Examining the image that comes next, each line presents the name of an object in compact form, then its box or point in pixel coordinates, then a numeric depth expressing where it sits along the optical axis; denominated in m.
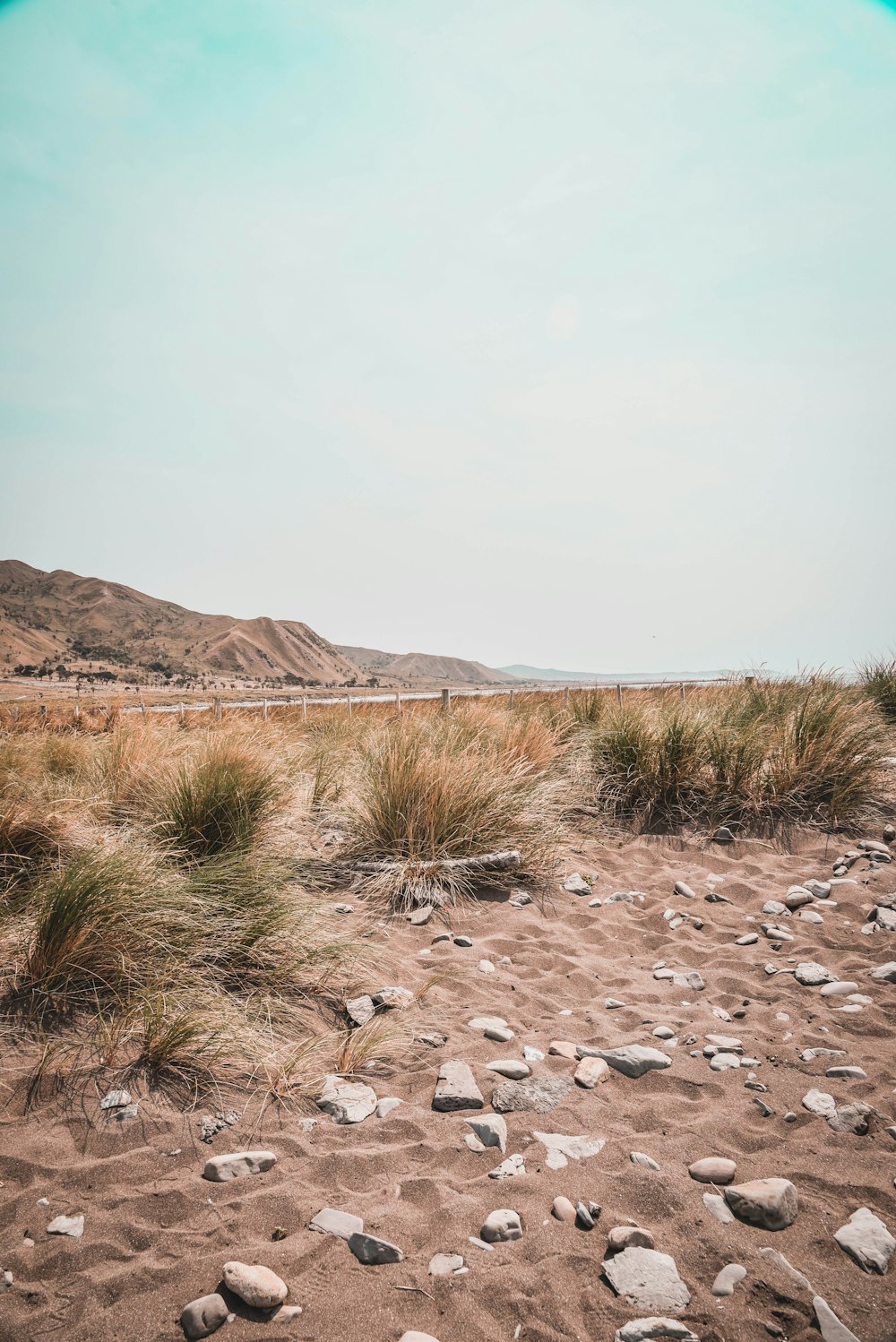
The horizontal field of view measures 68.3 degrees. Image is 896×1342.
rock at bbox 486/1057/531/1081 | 2.62
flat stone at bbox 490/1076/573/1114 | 2.43
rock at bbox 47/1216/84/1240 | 1.82
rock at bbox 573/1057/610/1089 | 2.57
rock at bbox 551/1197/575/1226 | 1.90
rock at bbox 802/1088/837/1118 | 2.36
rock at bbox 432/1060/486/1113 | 2.44
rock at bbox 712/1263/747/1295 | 1.66
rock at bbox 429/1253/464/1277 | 1.72
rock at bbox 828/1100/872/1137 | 2.27
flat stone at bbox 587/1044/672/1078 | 2.66
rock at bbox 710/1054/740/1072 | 2.67
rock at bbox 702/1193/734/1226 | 1.89
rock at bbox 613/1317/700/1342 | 1.53
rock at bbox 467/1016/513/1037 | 2.98
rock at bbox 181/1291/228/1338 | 1.54
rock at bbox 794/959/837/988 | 3.37
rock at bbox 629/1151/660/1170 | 2.11
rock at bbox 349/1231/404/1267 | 1.75
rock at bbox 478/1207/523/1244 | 1.83
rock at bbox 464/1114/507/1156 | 2.25
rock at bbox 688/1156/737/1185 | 2.03
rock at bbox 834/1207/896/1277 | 1.72
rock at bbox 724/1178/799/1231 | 1.86
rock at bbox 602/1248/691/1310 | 1.63
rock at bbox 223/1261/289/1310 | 1.60
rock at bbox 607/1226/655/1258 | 1.79
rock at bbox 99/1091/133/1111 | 2.32
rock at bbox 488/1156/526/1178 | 2.07
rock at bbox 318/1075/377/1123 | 2.38
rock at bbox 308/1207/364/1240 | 1.83
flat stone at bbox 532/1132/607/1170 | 2.15
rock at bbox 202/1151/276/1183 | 2.03
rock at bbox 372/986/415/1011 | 3.13
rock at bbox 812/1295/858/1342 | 1.53
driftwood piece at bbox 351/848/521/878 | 4.70
